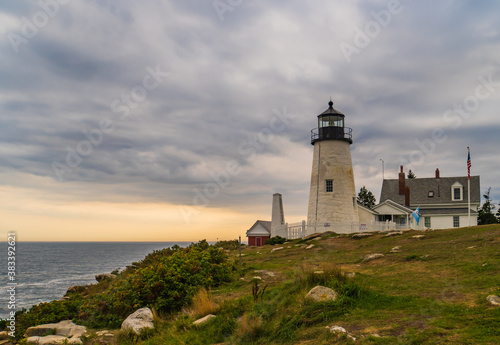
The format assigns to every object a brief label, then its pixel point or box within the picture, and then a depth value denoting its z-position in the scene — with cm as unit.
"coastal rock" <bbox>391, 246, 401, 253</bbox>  1752
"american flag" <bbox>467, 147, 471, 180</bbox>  3238
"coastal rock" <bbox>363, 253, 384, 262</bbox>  1648
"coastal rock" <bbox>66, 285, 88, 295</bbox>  2253
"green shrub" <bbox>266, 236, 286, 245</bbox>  3261
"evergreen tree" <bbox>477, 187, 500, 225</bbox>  4628
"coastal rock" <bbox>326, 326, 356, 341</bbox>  733
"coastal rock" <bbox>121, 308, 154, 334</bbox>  1000
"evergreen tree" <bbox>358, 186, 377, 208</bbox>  5800
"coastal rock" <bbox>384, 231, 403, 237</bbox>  2438
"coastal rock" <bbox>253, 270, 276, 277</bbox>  1509
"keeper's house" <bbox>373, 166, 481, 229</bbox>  4144
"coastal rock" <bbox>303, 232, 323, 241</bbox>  2956
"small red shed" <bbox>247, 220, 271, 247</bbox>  4041
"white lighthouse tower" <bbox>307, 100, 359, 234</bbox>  3428
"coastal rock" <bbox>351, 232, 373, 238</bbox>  2568
